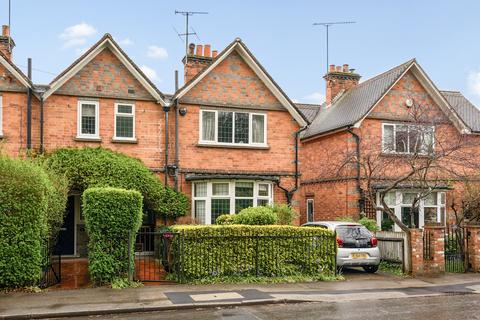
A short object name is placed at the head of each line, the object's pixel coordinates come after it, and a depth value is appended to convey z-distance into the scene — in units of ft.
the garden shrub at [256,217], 50.44
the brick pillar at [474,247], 53.36
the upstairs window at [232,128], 67.31
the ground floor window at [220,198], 64.23
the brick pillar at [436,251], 51.13
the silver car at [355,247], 50.49
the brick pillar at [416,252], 50.52
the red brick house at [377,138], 74.54
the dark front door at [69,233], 63.93
